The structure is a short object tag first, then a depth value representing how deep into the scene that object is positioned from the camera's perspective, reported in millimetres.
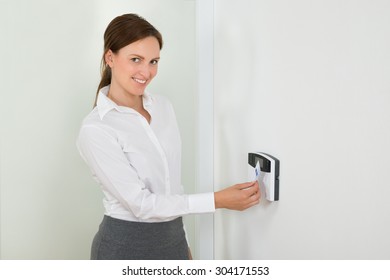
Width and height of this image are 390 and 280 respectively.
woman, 1261
